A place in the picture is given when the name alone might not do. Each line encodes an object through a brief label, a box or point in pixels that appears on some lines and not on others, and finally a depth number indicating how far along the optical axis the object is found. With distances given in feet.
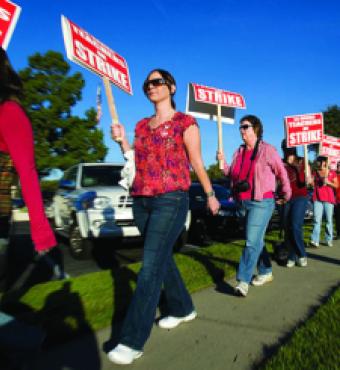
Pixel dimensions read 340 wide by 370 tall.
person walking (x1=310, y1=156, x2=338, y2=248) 32.58
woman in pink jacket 15.33
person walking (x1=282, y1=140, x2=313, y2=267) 21.30
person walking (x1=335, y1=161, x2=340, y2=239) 33.81
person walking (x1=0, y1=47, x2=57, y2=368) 5.58
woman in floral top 9.47
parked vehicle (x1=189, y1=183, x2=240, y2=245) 33.83
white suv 25.52
